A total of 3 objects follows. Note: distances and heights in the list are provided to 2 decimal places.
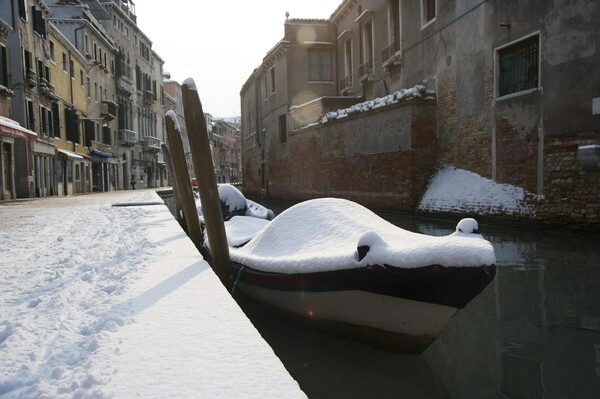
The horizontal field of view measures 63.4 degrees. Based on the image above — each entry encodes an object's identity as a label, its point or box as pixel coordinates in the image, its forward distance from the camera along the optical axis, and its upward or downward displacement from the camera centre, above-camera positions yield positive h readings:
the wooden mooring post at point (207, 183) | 4.77 -0.03
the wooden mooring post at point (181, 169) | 6.52 +0.16
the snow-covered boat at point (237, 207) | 7.90 -0.45
